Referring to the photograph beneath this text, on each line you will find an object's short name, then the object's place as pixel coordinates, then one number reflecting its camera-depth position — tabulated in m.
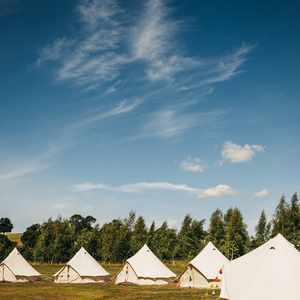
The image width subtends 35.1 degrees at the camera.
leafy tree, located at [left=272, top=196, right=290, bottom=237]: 99.19
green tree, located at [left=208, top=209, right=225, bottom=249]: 98.56
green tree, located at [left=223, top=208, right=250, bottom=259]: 89.06
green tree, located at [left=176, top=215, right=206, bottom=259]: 98.94
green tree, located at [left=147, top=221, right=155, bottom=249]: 101.69
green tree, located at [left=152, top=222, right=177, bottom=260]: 97.88
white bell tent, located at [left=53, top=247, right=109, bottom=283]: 49.78
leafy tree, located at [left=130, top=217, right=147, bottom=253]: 98.25
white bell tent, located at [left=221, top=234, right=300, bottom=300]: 27.84
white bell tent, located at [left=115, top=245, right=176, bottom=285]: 48.44
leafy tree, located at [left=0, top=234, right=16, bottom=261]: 93.97
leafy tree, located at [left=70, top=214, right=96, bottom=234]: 163.14
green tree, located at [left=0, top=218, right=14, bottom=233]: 157.12
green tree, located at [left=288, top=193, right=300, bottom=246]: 96.06
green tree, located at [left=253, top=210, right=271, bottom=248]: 101.32
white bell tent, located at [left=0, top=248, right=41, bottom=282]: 49.84
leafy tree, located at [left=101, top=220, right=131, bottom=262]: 95.25
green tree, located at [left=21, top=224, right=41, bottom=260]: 96.12
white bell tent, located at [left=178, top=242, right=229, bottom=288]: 44.75
